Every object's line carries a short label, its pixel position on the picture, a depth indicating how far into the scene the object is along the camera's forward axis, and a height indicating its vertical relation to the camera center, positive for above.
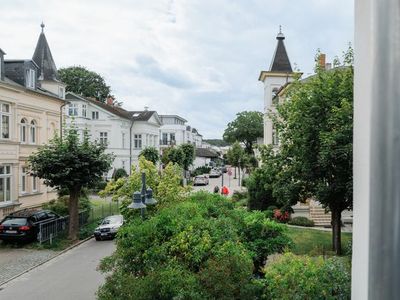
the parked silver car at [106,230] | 19.14 -4.12
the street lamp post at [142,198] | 9.55 -1.38
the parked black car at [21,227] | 16.91 -3.53
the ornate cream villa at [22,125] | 21.23 +1.34
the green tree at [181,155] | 49.81 -1.02
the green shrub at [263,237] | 8.43 -2.01
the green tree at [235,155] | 61.84 -1.22
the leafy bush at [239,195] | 32.54 -4.13
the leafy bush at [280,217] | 22.06 -4.01
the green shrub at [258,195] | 24.00 -2.98
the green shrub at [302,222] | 21.73 -4.19
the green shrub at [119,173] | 41.44 -2.83
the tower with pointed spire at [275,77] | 33.39 +6.19
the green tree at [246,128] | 82.44 +4.11
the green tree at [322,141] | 12.59 +0.24
